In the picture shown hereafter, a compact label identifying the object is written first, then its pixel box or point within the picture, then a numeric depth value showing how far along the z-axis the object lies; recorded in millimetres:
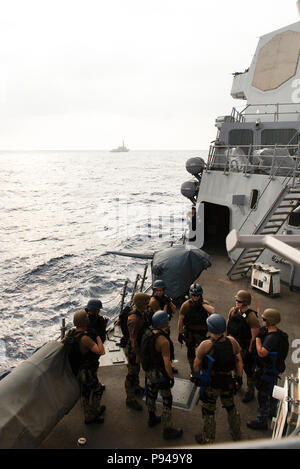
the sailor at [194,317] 5426
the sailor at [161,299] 5789
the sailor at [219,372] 3971
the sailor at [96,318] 5123
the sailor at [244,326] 5117
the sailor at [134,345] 4883
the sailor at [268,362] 4441
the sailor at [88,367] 4520
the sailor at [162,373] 4324
